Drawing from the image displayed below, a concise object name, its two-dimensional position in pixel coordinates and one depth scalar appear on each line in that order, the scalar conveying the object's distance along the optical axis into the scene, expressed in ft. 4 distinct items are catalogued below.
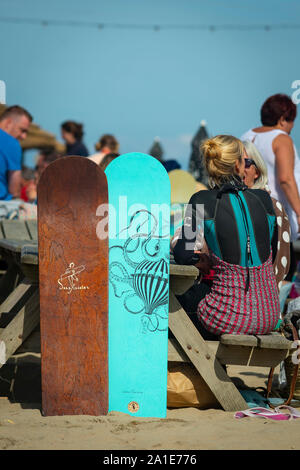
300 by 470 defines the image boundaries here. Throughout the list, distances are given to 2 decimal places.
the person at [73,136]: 48.32
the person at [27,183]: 51.47
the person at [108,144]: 45.96
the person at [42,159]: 44.09
